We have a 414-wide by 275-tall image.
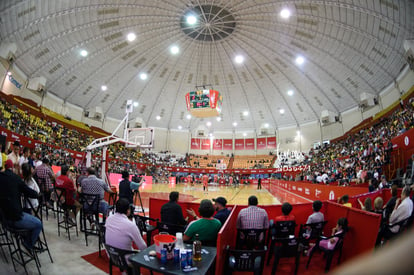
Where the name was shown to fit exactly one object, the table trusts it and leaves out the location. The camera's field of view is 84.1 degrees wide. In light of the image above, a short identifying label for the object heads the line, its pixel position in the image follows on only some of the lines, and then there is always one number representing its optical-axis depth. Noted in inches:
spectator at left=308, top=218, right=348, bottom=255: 169.3
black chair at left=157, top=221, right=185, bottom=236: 170.1
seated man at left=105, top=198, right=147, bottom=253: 131.6
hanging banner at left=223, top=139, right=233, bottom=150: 1745.8
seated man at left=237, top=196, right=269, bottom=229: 178.5
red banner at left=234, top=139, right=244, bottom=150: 1728.7
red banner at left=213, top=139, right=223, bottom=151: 1748.3
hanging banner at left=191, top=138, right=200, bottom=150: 1749.5
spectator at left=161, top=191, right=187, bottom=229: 178.2
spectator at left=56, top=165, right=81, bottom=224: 228.7
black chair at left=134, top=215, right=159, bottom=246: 191.9
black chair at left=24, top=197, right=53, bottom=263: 156.7
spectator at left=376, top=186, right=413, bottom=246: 181.3
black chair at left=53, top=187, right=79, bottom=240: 219.8
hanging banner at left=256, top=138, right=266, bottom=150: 1665.8
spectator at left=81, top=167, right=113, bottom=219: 223.9
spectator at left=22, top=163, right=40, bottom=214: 183.3
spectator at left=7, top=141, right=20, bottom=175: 245.7
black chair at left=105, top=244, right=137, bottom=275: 118.6
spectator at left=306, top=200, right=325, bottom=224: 197.9
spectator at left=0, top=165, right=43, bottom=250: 139.8
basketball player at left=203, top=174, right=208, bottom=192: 828.6
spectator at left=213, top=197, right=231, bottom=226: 176.6
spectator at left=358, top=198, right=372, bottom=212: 219.7
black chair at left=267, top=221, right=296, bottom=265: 179.7
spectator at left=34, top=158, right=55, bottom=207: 239.3
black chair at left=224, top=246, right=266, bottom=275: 127.2
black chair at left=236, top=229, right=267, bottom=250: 173.5
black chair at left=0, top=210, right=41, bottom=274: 137.4
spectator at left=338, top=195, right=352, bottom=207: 248.3
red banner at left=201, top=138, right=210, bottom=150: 1756.6
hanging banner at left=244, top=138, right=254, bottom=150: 1701.5
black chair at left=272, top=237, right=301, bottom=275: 161.9
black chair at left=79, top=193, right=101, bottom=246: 216.0
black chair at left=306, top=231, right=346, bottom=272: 166.4
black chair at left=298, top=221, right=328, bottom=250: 187.5
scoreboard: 866.1
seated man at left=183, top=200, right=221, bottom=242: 139.3
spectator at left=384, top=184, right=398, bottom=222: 217.5
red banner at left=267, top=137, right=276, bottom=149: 1627.6
